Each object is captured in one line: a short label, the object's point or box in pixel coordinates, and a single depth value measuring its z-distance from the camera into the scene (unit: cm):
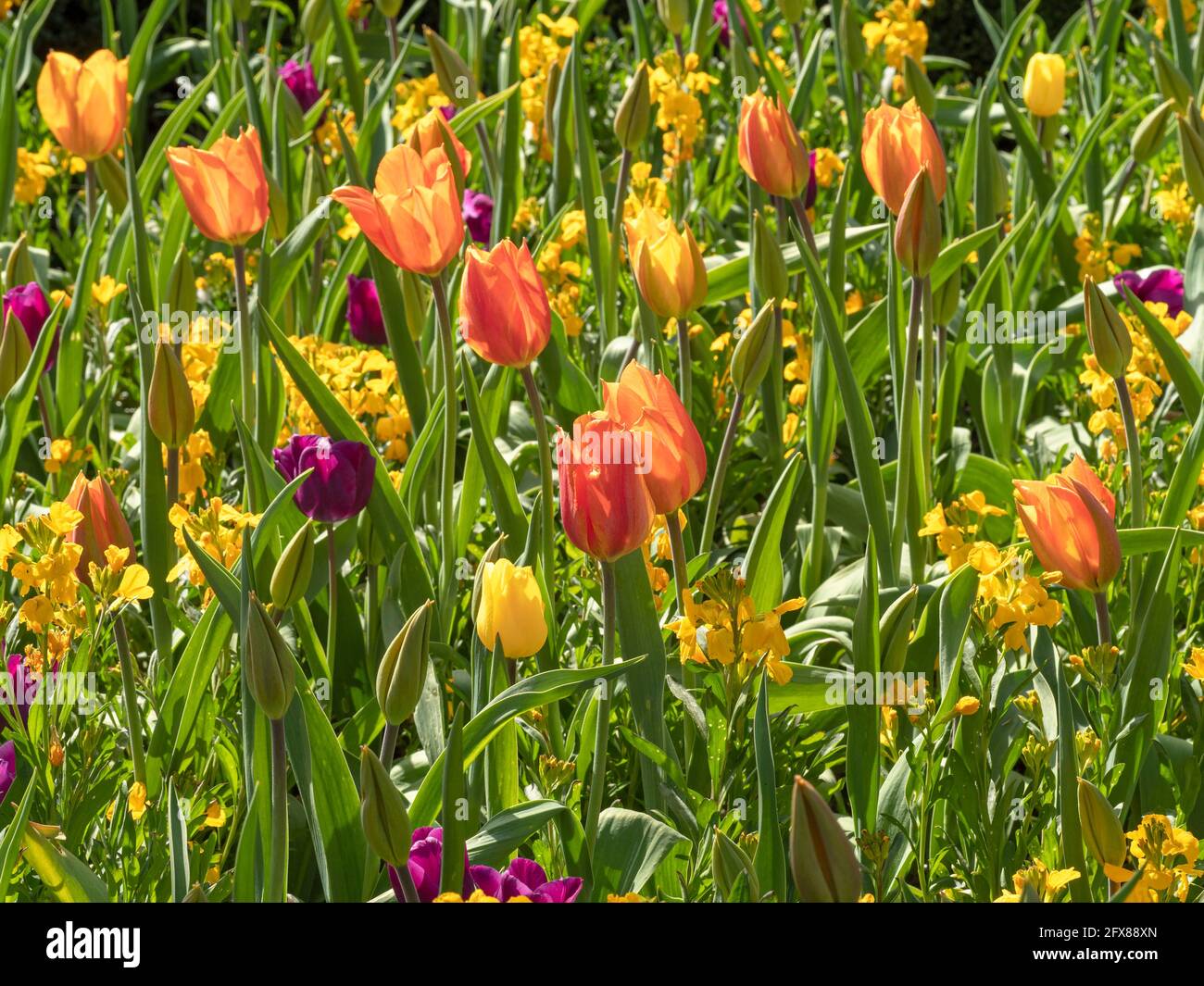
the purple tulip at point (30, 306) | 310
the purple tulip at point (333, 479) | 288
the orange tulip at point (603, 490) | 273
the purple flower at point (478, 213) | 331
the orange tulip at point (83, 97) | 316
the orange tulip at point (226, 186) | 296
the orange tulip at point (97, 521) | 287
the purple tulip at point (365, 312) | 316
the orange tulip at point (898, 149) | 292
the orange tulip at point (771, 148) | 299
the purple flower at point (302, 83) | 395
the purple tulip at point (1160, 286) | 318
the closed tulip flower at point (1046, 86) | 332
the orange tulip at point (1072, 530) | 278
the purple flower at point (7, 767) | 280
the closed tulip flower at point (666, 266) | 292
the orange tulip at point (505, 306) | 284
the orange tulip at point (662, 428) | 276
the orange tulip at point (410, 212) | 286
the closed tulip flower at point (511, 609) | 275
